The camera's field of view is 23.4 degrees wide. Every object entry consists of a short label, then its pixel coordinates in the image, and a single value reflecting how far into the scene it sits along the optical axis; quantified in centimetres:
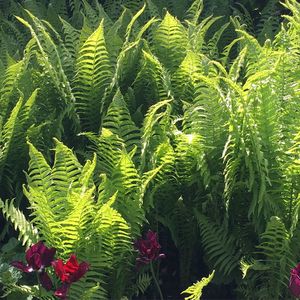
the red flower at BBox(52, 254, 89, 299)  238
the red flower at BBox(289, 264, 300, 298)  240
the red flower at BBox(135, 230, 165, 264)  257
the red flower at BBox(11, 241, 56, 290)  245
